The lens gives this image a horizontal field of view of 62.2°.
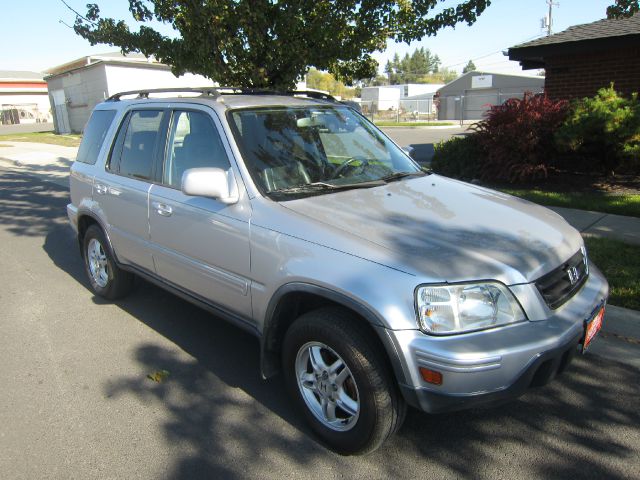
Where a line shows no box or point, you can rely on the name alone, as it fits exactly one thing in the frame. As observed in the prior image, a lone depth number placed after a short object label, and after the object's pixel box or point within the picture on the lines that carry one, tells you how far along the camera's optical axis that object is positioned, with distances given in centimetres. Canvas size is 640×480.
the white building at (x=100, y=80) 2750
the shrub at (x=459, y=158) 960
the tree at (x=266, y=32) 671
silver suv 241
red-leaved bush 862
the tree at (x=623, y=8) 521
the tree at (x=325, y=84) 7936
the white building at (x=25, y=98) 5741
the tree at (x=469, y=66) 17338
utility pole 5000
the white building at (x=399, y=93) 6594
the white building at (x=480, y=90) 5058
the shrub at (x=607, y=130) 785
